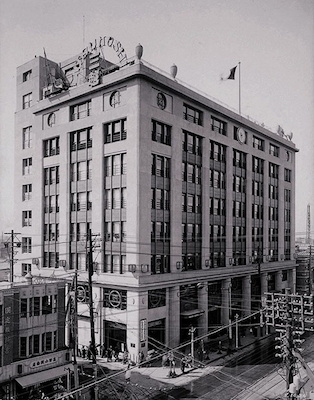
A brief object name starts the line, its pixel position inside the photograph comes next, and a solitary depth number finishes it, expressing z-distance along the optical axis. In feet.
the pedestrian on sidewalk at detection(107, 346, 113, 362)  130.00
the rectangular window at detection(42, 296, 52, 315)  106.52
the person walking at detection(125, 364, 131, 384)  104.15
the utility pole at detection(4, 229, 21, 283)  131.09
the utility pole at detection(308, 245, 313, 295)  222.07
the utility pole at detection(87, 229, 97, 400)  85.07
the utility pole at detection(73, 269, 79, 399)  84.95
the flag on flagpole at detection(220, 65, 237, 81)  156.97
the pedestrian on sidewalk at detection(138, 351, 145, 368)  126.45
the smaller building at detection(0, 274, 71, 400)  96.22
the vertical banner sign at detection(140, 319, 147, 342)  129.03
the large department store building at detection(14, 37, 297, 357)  136.36
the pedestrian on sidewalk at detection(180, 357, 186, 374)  119.55
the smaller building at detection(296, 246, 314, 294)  225.15
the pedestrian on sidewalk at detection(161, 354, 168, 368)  124.36
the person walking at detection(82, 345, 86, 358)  134.84
